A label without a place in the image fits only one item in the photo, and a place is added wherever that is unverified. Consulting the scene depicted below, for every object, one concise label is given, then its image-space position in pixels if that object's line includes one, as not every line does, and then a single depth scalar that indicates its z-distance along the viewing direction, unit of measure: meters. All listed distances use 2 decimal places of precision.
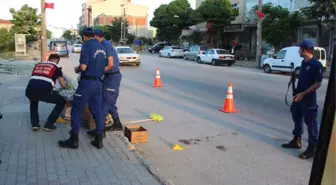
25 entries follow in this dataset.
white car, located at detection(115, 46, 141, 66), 27.06
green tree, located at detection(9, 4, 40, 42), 46.00
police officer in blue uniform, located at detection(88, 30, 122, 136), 6.58
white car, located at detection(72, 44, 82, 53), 56.31
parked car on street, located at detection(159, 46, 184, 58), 43.09
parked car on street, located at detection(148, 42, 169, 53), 58.41
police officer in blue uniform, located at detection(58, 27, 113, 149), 5.71
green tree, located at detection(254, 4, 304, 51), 27.77
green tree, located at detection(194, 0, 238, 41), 40.03
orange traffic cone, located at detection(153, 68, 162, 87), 15.23
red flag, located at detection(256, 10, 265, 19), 26.78
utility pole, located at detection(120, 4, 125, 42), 78.44
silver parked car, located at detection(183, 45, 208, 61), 36.18
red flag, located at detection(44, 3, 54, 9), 18.36
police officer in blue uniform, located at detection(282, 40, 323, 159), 5.78
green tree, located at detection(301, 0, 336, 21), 21.98
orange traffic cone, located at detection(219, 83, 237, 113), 9.77
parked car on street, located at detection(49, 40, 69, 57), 40.29
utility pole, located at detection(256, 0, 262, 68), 27.30
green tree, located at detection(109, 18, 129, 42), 84.31
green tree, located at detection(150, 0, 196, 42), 54.09
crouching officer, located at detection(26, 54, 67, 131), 6.75
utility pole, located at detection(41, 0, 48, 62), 18.25
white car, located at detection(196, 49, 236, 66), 30.38
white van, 21.33
